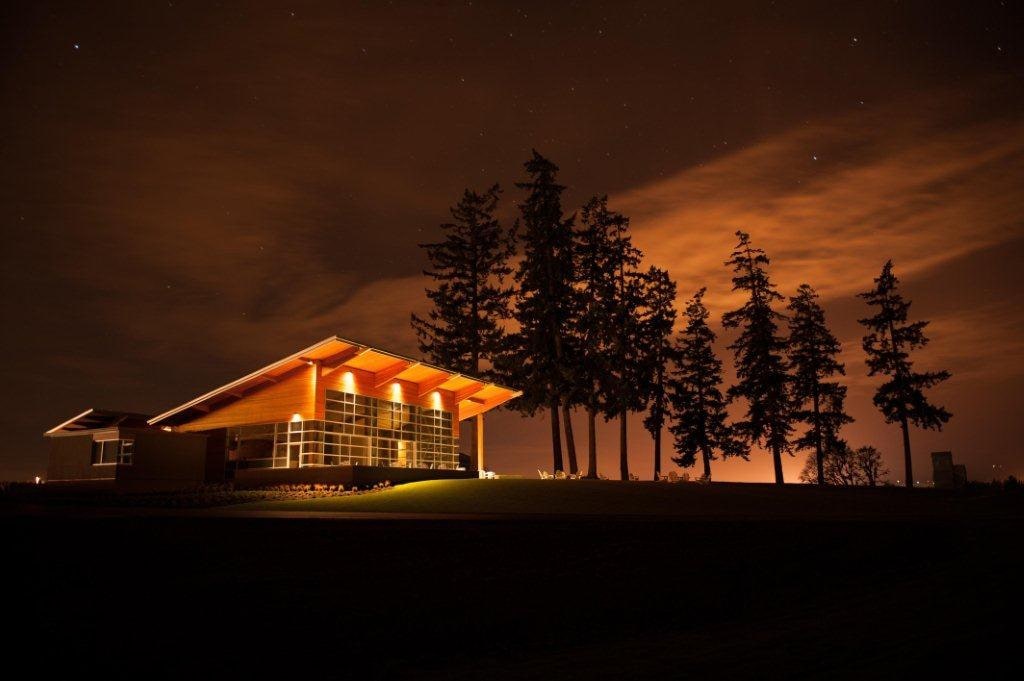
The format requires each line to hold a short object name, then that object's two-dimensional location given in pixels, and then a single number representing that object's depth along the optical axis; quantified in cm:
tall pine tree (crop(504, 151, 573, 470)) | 4209
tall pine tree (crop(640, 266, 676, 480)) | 4728
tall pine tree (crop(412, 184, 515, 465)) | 4912
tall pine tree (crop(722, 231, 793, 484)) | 4594
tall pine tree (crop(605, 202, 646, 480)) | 4172
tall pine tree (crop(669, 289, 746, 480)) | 4869
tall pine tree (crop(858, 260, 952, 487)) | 4344
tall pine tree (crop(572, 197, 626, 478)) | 4162
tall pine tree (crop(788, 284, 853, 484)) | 4628
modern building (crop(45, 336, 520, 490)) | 3175
